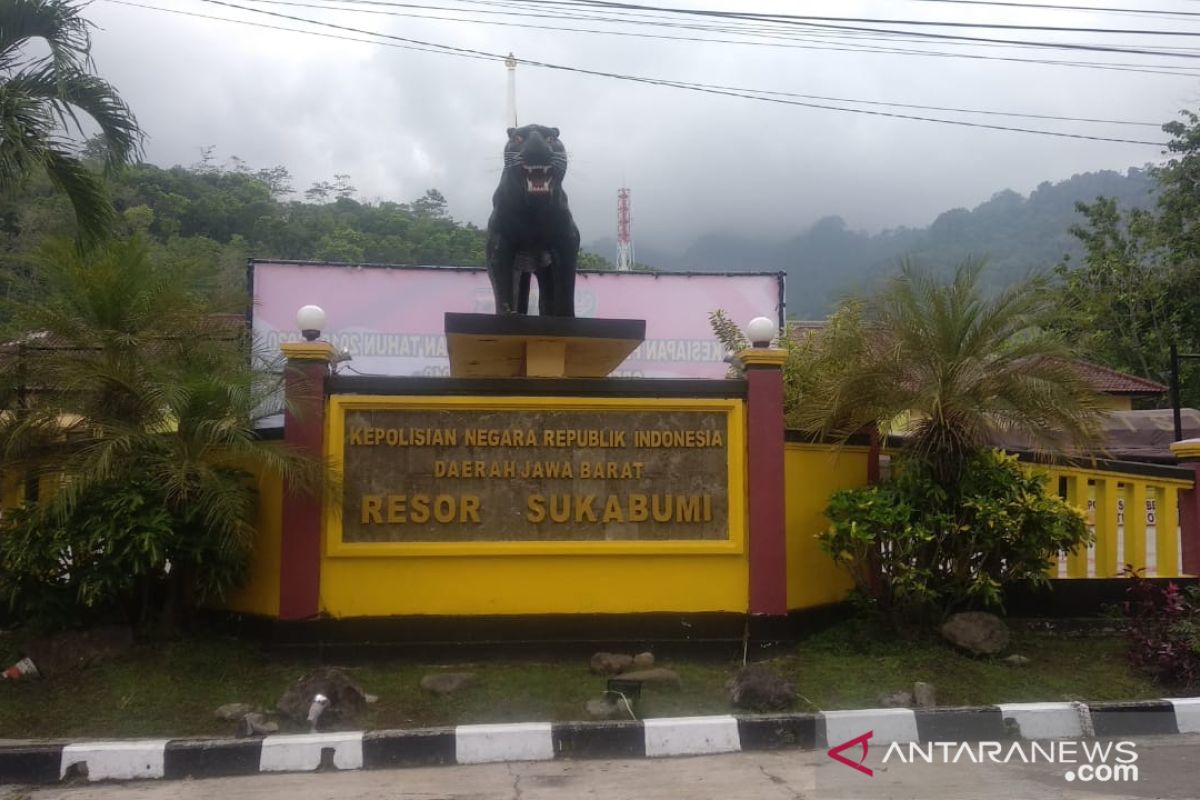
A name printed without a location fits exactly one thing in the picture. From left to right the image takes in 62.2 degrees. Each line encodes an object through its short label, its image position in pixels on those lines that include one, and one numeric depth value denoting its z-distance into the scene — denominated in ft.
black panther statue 23.98
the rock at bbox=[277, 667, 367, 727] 17.85
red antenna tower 99.60
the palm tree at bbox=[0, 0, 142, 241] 26.37
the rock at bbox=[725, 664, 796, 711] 18.86
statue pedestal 23.97
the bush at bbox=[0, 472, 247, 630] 19.66
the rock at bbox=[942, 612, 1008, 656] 21.59
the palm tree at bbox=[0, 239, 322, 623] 20.20
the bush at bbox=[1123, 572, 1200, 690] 20.61
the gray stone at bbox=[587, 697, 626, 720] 18.51
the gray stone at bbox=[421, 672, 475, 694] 19.97
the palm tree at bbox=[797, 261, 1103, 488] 21.59
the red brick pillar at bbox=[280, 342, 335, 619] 21.67
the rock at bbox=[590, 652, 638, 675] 21.34
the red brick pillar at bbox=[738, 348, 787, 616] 22.76
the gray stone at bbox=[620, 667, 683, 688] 20.34
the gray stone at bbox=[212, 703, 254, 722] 18.52
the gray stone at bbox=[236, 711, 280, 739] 17.34
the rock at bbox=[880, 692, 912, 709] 19.19
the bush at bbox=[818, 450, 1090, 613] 21.45
